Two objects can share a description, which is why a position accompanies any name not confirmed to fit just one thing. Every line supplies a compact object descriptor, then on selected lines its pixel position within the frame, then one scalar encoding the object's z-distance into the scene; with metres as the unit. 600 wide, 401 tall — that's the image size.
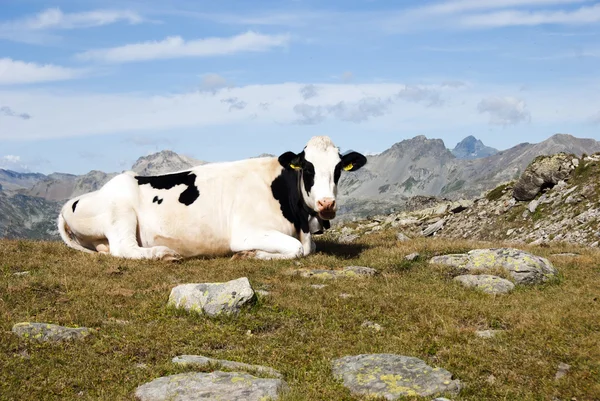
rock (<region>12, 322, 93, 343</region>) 10.01
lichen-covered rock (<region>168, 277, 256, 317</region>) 11.95
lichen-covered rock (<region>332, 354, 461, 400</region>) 8.57
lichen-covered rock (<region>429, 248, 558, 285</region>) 15.27
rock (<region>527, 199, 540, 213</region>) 38.70
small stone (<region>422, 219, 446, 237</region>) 43.18
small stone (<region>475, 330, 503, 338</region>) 11.17
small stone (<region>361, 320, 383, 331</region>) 11.51
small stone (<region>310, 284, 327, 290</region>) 14.22
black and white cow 17.89
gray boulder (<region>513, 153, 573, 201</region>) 39.94
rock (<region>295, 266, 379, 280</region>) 15.49
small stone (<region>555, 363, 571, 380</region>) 9.38
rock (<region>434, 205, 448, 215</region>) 50.59
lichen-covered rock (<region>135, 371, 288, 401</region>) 8.02
